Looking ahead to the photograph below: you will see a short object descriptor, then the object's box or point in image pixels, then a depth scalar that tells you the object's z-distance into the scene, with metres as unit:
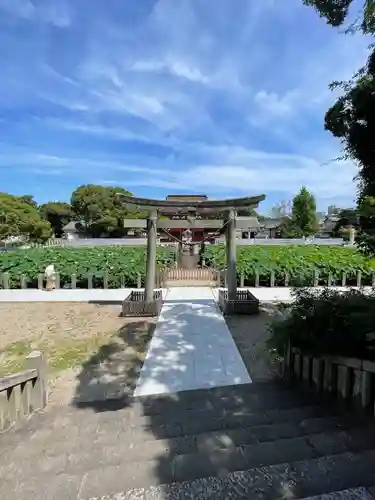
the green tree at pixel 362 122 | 3.11
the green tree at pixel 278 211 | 72.50
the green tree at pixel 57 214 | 49.40
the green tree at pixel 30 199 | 50.95
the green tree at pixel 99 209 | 40.25
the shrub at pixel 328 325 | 2.88
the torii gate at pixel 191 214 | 7.84
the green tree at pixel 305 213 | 39.28
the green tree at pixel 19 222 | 25.77
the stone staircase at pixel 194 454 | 1.78
